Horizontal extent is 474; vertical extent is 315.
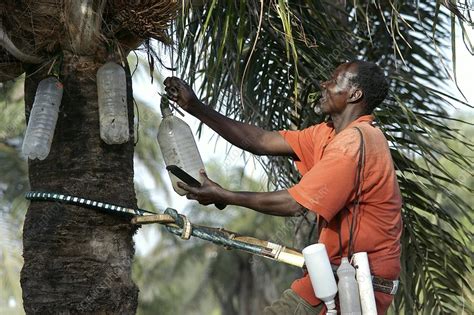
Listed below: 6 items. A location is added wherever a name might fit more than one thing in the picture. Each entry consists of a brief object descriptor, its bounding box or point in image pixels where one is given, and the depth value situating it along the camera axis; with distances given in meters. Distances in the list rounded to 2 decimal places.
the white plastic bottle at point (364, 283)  6.45
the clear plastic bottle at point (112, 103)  7.43
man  6.64
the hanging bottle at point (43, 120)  7.25
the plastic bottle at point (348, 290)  6.39
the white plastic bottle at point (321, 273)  6.43
